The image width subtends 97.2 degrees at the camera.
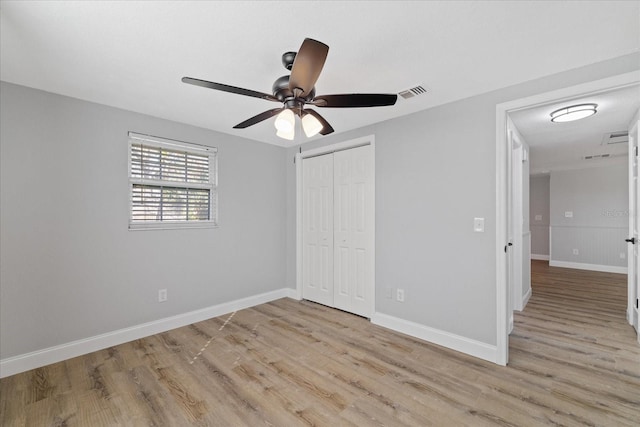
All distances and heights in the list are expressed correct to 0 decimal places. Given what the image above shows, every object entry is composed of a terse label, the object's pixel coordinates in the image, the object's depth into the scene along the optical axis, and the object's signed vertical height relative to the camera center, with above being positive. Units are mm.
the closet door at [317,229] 3879 -221
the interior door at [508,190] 2471 +212
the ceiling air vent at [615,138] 3820 +1099
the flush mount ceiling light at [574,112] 2734 +1014
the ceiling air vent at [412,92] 2406 +1069
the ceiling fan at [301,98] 1551 +741
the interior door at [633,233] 2900 -208
